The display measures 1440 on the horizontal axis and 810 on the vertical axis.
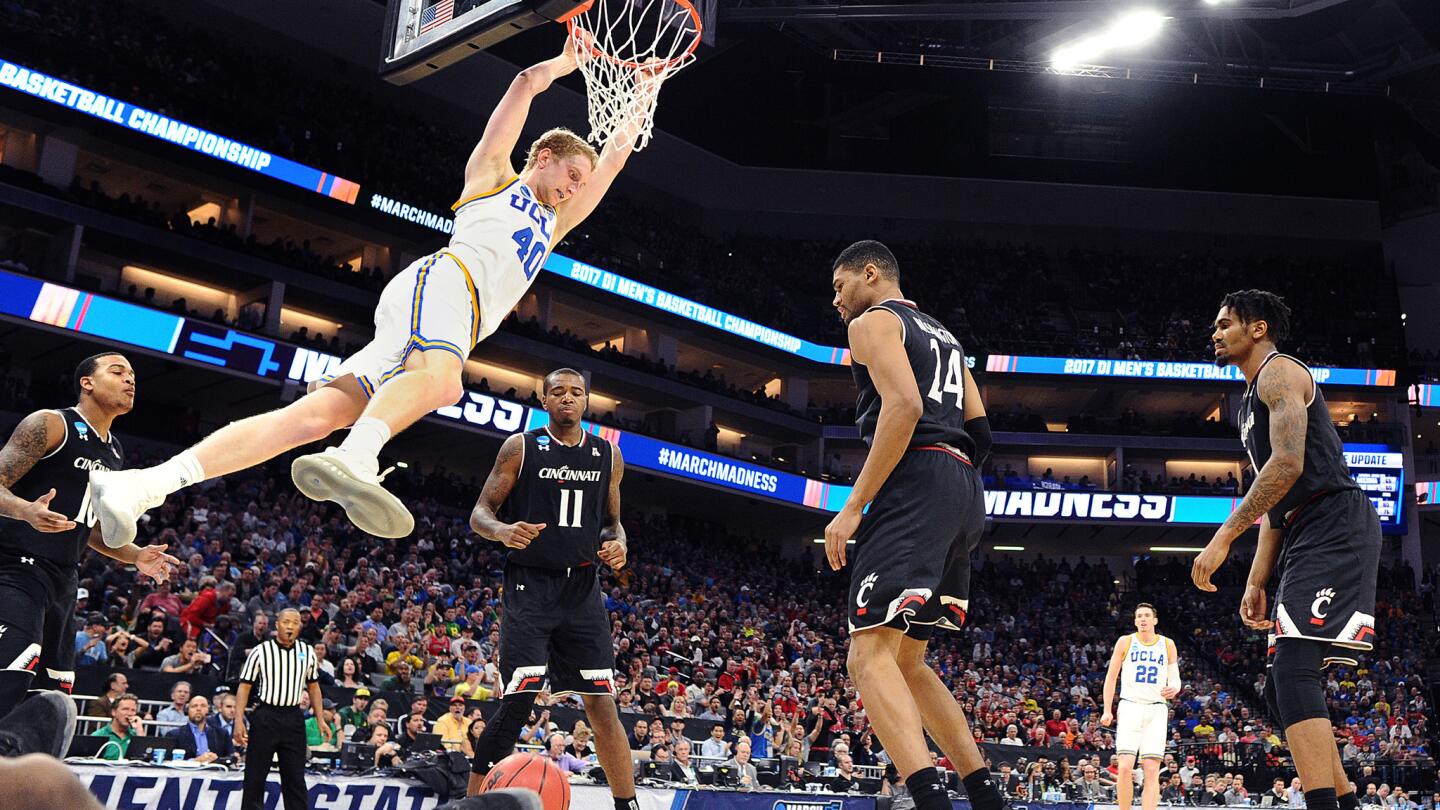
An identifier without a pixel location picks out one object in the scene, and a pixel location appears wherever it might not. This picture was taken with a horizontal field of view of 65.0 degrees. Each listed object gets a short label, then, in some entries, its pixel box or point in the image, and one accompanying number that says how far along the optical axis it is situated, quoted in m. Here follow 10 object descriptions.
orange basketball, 4.03
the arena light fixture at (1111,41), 28.62
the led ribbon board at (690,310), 32.97
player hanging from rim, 4.22
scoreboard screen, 36.75
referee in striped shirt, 8.23
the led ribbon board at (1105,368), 38.75
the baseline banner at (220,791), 7.69
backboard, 7.64
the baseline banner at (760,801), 10.33
